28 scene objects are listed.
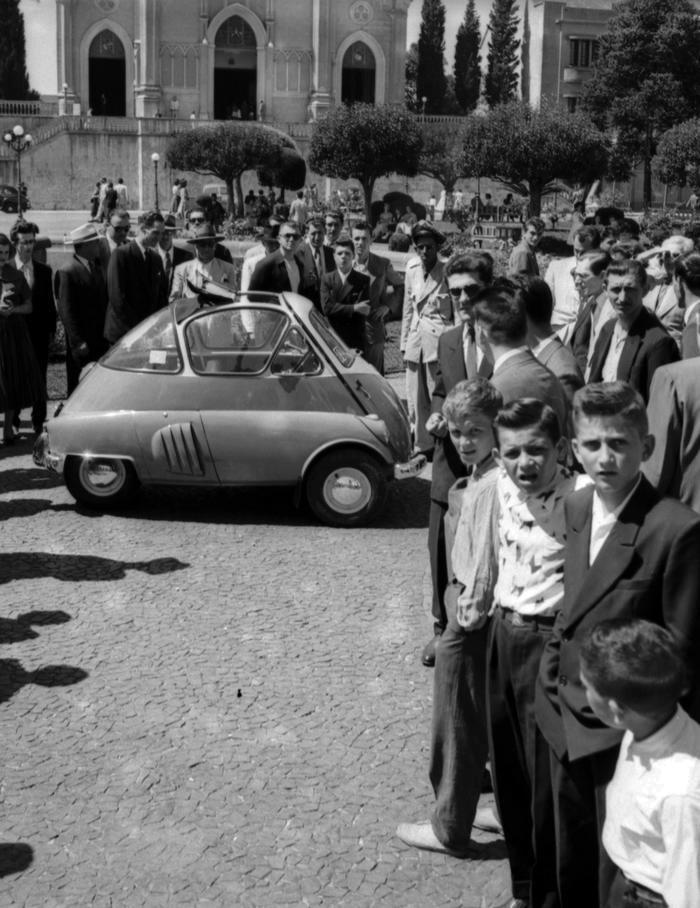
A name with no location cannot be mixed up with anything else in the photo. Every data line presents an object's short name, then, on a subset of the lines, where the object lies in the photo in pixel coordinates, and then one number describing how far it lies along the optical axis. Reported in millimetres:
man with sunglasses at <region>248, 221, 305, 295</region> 11203
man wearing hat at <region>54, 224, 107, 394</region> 10984
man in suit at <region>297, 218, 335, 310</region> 11562
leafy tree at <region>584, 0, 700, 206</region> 59125
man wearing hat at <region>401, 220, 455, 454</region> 9344
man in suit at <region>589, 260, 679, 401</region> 6523
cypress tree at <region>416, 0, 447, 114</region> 79500
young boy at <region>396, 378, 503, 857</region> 4312
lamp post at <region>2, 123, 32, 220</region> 41719
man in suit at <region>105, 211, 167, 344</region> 11016
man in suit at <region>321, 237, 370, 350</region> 11352
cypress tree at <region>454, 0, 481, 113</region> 83250
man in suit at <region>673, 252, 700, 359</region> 5742
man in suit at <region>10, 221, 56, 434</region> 11320
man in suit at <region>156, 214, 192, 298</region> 12328
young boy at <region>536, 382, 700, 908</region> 3375
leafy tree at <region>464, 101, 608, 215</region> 43781
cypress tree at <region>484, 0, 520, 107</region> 80688
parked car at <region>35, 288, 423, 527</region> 8477
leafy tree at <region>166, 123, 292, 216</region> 50375
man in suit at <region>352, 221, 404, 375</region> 11781
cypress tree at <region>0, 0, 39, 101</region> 71938
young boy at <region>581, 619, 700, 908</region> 2918
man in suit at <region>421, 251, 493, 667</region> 5691
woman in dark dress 10516
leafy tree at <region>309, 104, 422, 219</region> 47438
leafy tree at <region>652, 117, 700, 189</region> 48562
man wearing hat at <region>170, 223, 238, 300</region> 11086
